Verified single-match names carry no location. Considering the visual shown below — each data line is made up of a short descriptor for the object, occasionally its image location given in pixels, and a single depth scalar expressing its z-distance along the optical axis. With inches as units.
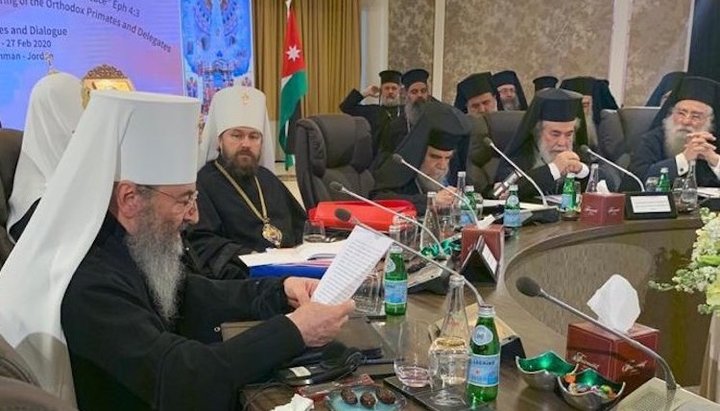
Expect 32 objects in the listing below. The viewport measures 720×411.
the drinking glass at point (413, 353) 60.9
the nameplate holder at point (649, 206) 132.1
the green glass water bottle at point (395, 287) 77.5
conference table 108.8
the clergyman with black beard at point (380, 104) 230.7
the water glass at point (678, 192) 142.5
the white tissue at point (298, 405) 54.2
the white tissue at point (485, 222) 102.0
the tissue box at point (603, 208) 128.3
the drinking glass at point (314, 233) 104.7
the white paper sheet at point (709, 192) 151.9
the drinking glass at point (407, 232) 99.7
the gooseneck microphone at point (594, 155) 150.8
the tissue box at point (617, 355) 57.1
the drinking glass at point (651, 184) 149.1
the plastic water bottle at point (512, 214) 121.1
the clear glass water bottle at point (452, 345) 60.9
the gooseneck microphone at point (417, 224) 94.3
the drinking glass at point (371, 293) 80.6
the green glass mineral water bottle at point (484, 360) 56.6
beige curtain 270.2
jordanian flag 265.4
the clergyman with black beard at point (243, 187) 127.7
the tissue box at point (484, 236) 91.8
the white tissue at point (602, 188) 131.6
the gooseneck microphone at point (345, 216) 90.6
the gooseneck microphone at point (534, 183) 136.7
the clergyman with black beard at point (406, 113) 206.1
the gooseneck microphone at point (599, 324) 51.8
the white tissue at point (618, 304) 57.6
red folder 111.0
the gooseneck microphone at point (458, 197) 109.7
